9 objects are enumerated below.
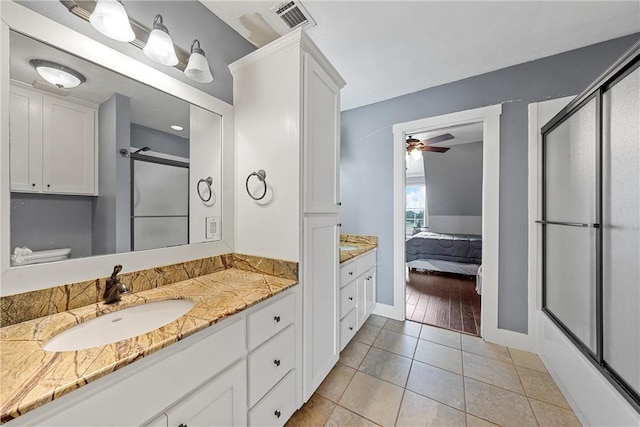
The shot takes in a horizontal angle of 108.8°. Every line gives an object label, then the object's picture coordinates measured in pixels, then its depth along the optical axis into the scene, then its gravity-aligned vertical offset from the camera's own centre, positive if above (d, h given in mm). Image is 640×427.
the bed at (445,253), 3850 -730
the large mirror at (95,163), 845 +225
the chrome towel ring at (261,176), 1363 +217
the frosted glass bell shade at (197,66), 1255 +807
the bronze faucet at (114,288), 950 -320
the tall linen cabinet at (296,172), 1287 +245
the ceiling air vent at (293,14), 1439 +1308
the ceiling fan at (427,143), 3223 +1059
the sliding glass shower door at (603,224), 1021 -63
